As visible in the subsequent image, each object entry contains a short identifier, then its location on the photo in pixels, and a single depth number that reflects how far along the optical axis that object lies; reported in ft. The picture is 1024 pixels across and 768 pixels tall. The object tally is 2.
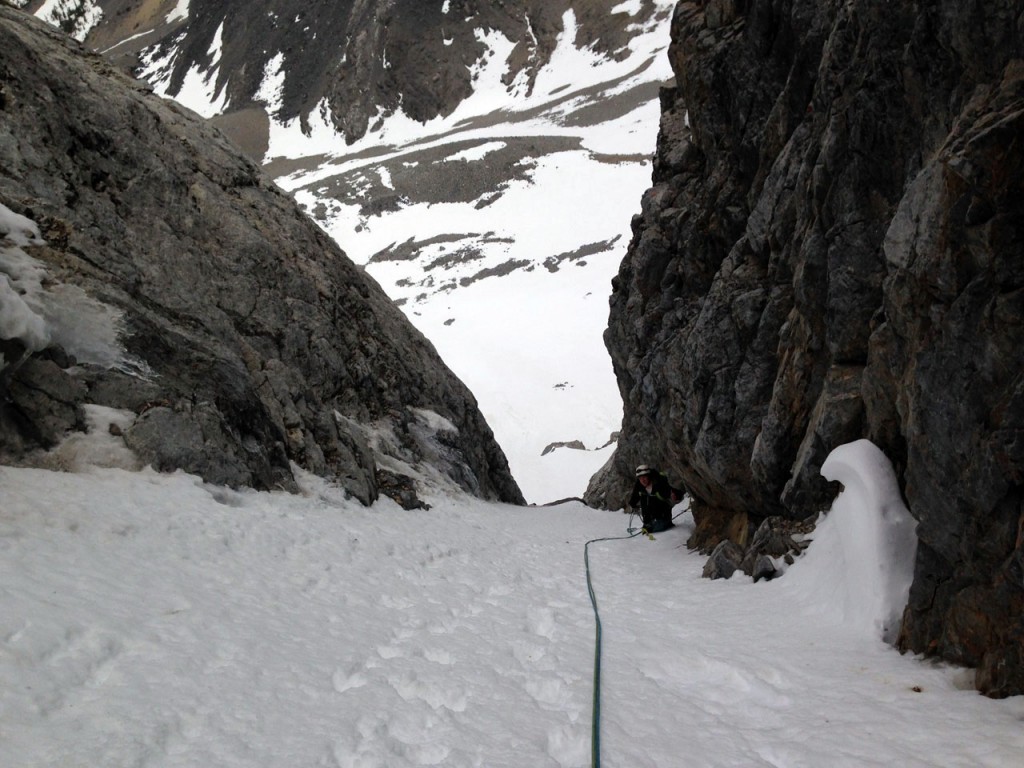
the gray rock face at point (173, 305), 25.03
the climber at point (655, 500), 41.45
